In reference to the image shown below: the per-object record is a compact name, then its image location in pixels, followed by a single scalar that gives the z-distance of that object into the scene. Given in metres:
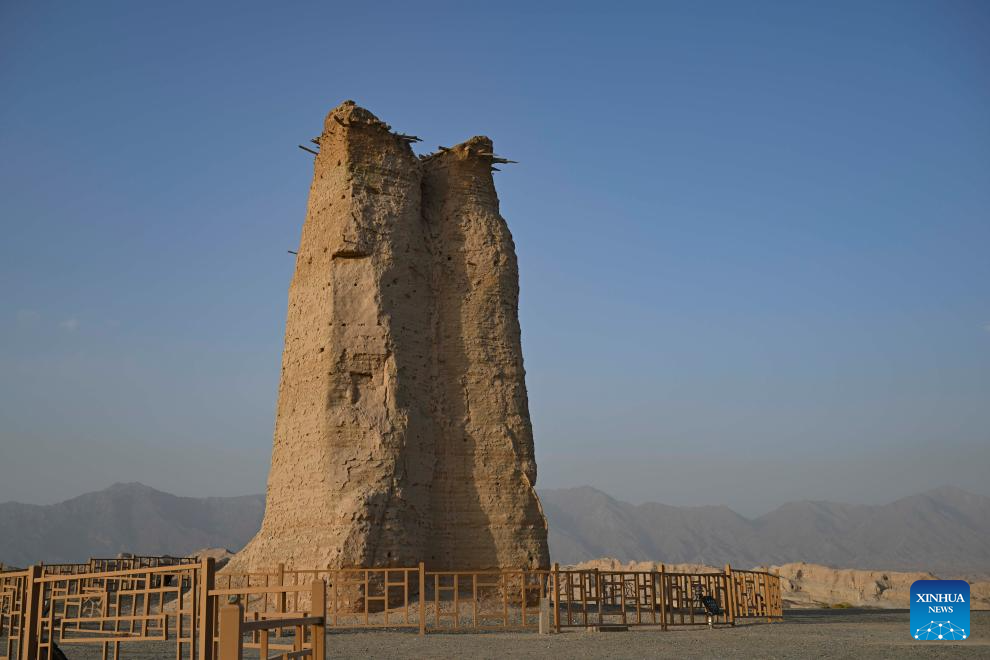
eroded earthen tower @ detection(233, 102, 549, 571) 20.72
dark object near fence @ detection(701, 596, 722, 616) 18.48
